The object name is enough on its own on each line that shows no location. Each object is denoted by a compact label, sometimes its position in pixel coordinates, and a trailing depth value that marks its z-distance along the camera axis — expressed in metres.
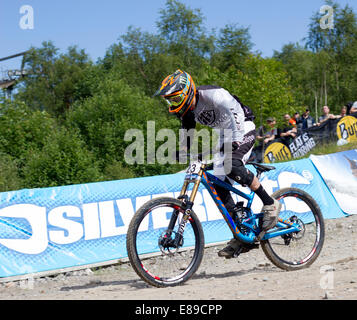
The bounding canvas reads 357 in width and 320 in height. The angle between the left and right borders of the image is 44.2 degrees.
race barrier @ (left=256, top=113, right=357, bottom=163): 18.23
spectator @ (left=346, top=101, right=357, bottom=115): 18.79
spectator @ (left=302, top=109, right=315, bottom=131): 19.32
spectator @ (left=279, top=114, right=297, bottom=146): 17.95
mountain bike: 4.95
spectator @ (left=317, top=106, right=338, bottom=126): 18.64
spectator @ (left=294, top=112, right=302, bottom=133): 19.64
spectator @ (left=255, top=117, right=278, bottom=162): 17.78
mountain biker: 4.97
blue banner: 7.35
